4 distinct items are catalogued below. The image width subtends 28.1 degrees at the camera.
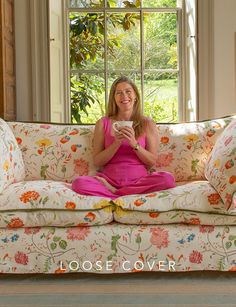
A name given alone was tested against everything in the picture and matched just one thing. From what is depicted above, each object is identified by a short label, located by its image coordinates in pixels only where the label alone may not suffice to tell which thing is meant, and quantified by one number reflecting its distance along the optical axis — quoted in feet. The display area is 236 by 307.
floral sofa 7.13
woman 7.88
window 14.16
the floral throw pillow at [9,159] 8.03
